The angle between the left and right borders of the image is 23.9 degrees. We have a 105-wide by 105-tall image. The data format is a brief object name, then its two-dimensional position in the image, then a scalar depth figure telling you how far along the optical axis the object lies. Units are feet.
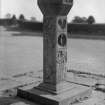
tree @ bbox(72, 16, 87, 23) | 150.98
